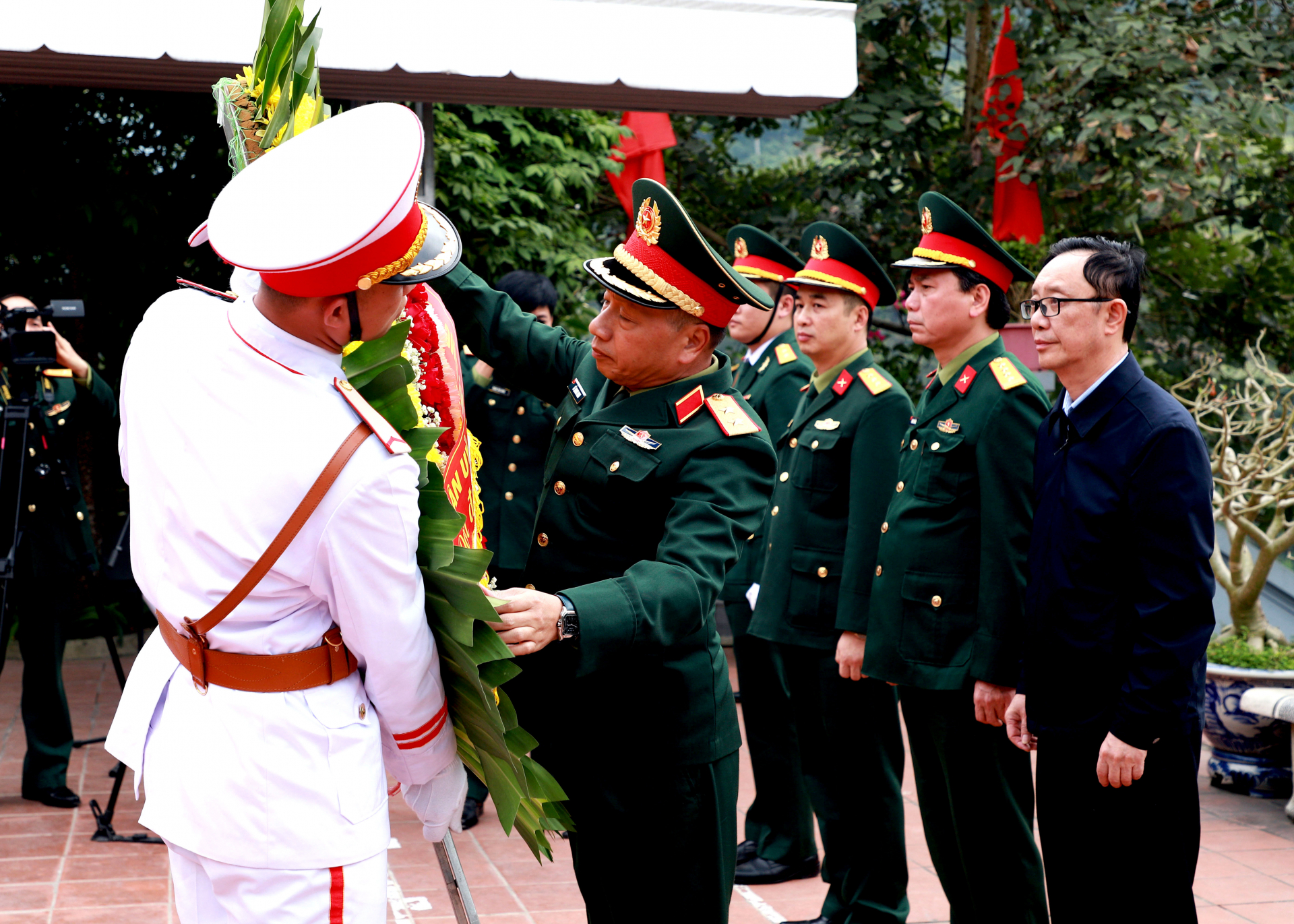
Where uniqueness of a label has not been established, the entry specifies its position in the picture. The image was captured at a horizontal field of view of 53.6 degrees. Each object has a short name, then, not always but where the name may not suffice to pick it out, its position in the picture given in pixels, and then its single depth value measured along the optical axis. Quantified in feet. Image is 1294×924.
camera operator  16.05
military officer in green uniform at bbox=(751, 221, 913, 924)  12.14
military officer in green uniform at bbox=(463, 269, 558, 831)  15.90
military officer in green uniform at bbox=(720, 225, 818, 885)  14.29
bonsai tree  18.39
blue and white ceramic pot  16.88
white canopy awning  14.88
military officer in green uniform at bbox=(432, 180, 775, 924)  7.72
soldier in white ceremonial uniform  5.75
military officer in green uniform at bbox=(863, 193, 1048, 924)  10.39
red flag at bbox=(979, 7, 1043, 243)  26.55
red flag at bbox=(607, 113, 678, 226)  24.59
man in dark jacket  8.42
